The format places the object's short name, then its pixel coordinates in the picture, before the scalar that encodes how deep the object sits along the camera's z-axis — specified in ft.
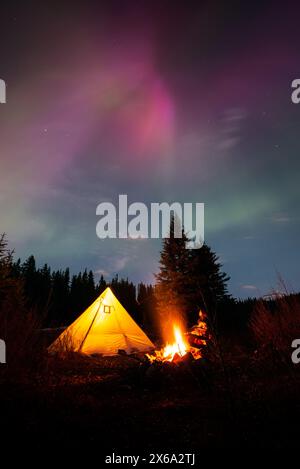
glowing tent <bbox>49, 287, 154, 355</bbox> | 37.99
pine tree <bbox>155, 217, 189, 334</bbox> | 83.56
